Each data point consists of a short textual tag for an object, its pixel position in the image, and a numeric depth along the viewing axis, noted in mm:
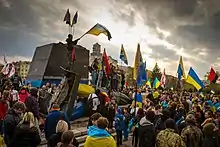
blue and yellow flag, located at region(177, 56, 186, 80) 11100
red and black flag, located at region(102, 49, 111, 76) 9822
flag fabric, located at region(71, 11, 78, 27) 6672
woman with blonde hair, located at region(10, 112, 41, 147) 2718
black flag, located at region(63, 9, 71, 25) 6658
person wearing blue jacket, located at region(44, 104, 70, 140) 3476
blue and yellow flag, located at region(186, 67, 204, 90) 8588
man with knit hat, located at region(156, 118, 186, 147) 3055
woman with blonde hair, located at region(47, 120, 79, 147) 2727
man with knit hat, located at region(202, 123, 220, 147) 3215
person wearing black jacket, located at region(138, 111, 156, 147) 3592
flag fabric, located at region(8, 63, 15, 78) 10446
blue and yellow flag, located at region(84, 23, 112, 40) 6617
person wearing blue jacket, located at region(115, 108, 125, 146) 6002
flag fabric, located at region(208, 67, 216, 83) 10637
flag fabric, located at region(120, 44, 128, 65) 11263
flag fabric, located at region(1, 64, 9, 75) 10531
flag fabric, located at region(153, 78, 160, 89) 14664
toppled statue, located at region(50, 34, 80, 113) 5958
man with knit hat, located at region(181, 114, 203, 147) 3452
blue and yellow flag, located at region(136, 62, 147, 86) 7107
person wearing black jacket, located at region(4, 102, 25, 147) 3050
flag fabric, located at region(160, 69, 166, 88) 14644
